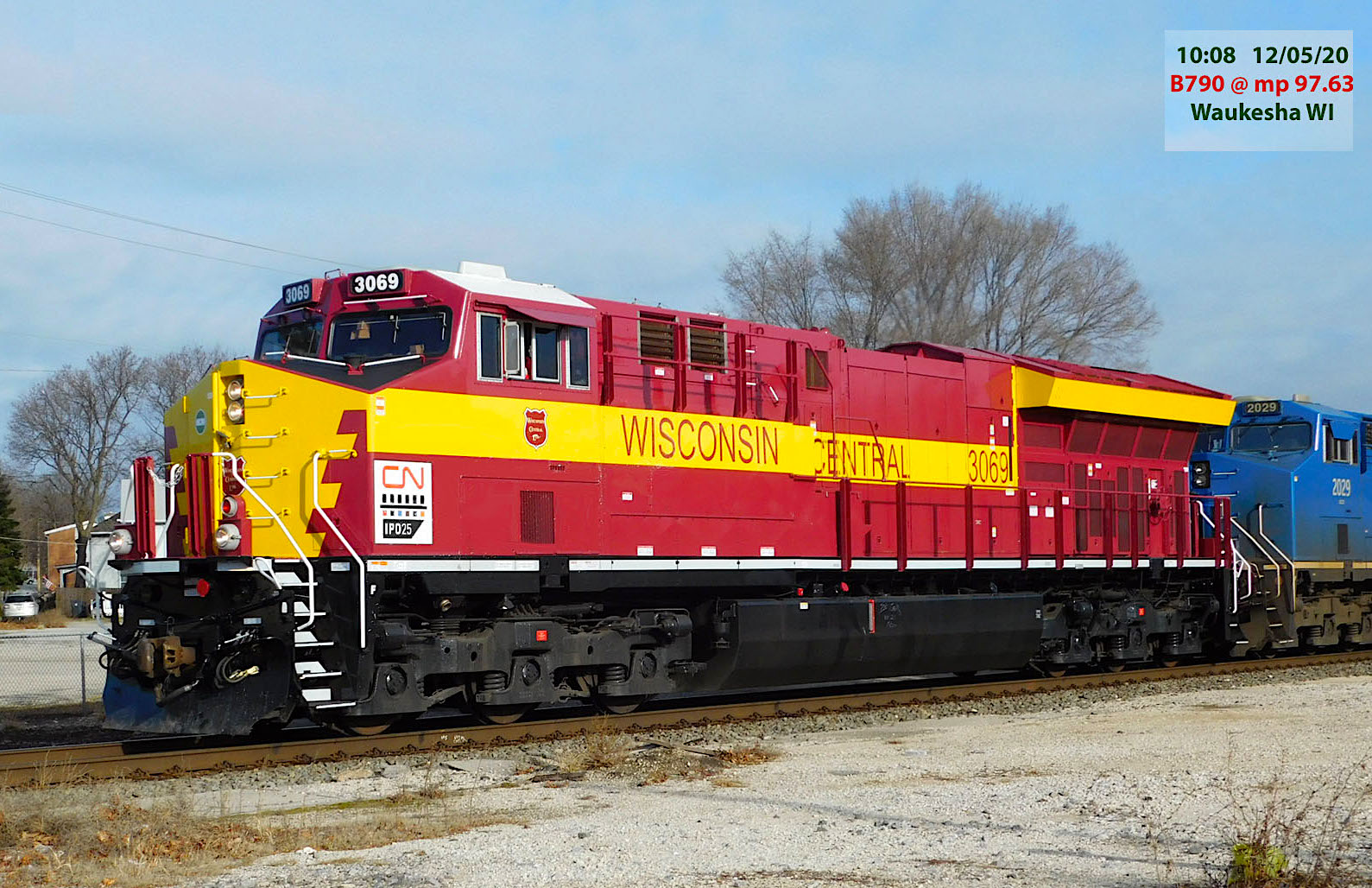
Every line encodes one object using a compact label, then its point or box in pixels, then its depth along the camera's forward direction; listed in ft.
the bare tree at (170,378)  221.46
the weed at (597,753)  36.57
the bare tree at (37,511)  266.57
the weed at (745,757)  37.22
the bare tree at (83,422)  233.35
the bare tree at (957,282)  156.46
